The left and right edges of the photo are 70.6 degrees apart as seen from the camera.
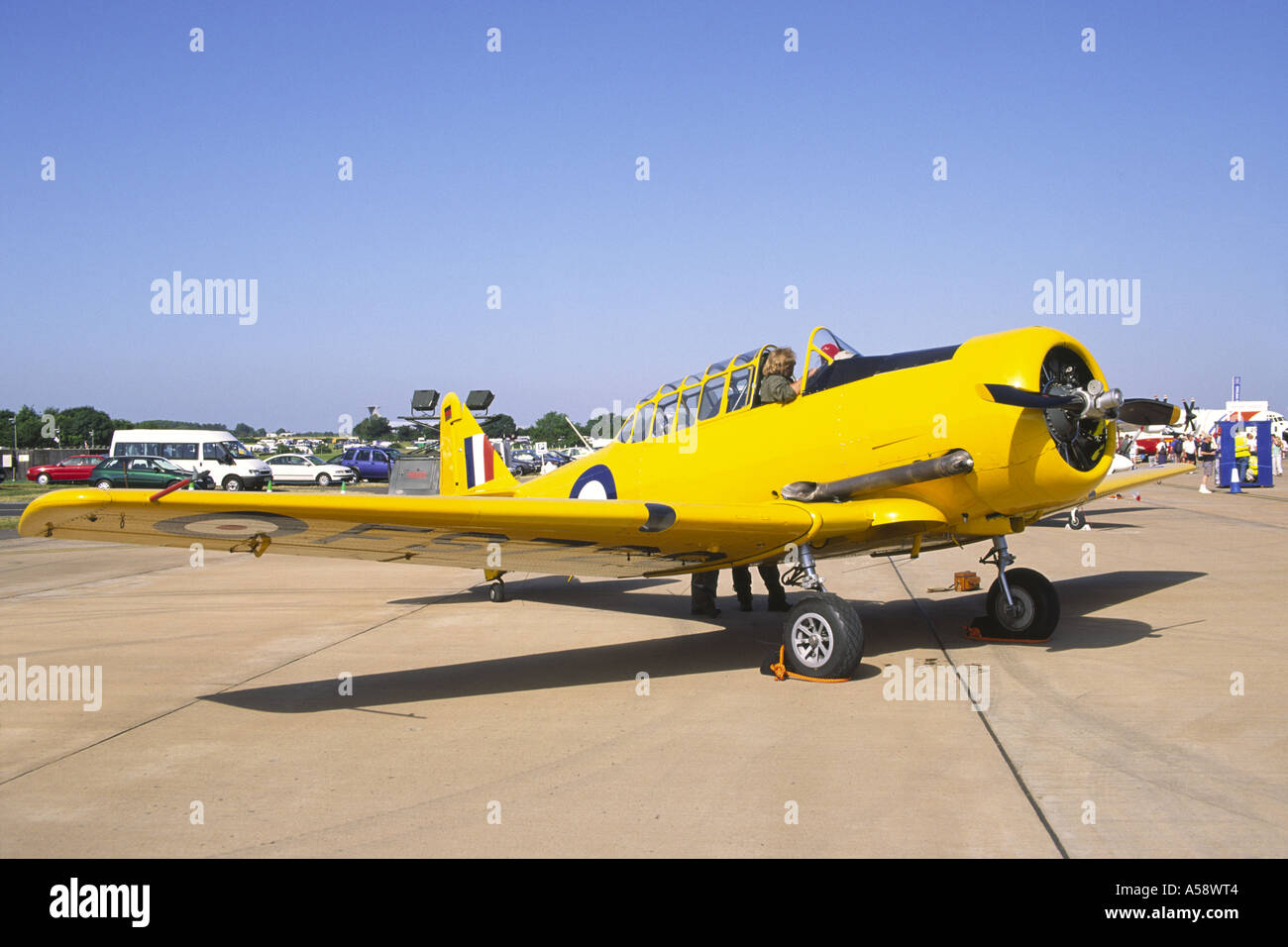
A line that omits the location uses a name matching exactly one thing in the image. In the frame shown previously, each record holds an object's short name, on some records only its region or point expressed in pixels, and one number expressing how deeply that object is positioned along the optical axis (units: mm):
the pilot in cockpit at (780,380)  7465
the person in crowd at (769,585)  9688
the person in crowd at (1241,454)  32312
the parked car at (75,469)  43125
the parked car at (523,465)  65300
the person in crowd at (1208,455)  44281
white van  40656
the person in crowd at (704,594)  9531
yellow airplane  5547
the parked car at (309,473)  46688
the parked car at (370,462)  51812
